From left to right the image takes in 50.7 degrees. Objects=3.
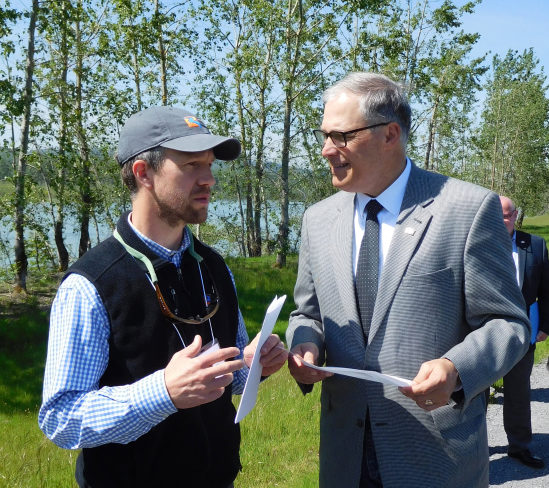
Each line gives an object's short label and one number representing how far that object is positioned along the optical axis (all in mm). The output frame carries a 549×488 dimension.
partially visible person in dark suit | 5418
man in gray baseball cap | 1827
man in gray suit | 2410
